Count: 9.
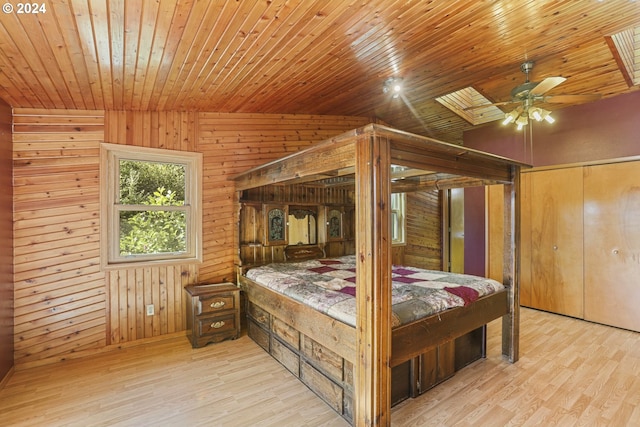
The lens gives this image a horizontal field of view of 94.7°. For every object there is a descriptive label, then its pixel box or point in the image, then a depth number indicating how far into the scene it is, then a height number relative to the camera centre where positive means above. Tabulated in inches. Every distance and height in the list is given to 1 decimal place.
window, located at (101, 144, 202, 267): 126.3 +4.6
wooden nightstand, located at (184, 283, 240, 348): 125.5 -43.2
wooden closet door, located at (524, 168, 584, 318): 157.2 -15.8
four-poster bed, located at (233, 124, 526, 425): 68.6 -27.8
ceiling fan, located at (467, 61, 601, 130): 109.3 +45.5
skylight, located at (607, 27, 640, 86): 116.2 +66.4
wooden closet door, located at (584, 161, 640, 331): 140.1 -15.6
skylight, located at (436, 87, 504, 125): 183.6 +68.2
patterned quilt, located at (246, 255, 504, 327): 83.2 -26.1
